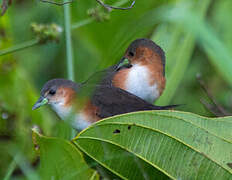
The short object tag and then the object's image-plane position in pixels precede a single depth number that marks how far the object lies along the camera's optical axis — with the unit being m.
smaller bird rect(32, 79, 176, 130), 5.29
